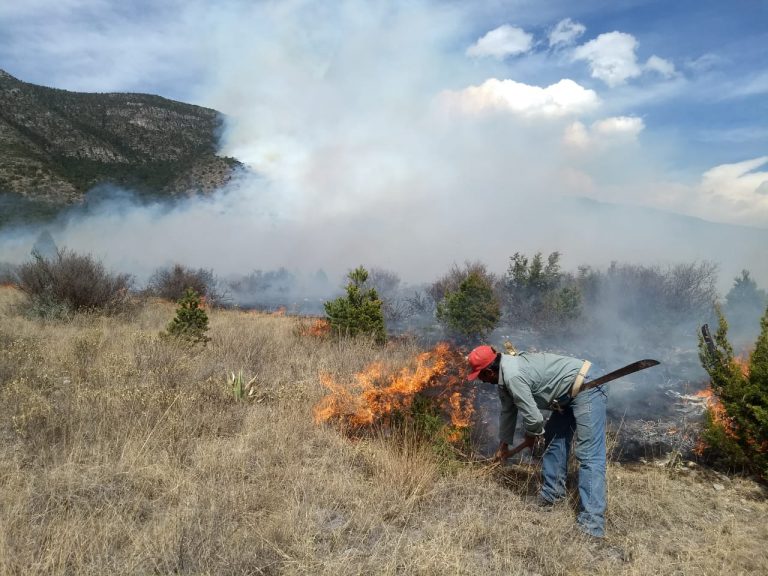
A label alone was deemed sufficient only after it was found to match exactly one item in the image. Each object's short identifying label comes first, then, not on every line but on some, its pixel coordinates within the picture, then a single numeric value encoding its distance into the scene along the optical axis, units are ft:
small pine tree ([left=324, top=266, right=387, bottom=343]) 34.32
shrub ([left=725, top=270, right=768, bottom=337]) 50.52
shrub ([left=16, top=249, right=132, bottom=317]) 39.75
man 12.78
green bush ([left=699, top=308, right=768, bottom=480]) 17.24
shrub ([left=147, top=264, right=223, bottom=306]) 60.23
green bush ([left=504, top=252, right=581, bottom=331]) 47.11
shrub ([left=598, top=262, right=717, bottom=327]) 50.55
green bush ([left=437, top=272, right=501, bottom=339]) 41.63
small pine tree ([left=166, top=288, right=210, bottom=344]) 29.73
